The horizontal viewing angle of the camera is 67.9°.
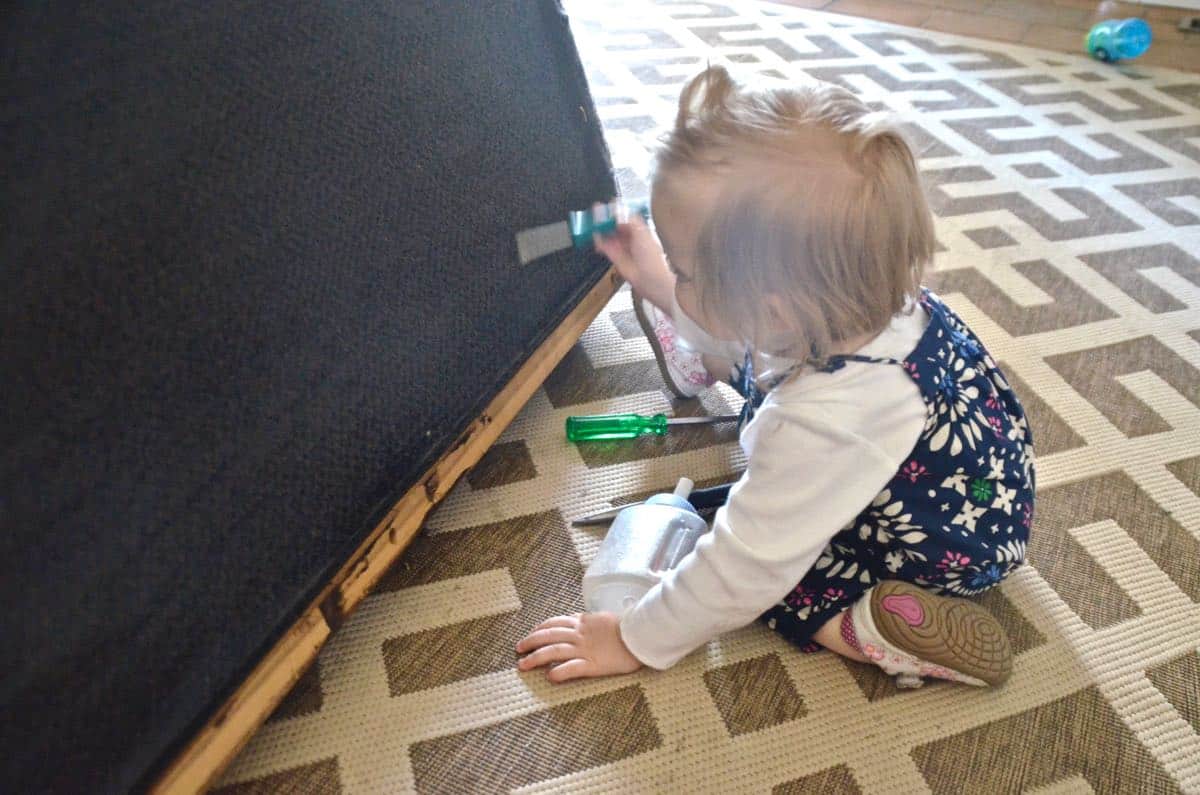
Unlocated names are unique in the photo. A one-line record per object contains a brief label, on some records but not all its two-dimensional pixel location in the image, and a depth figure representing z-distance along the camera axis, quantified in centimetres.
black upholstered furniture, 46
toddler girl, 57
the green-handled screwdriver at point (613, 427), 92
